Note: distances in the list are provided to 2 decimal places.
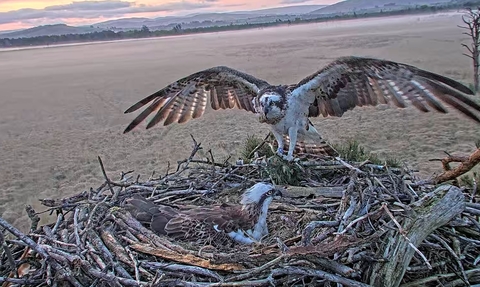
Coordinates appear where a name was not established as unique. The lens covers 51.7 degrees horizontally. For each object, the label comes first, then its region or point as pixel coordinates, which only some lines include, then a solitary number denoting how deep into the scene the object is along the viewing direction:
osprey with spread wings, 4.82
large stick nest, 3.12
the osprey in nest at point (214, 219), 4.00
